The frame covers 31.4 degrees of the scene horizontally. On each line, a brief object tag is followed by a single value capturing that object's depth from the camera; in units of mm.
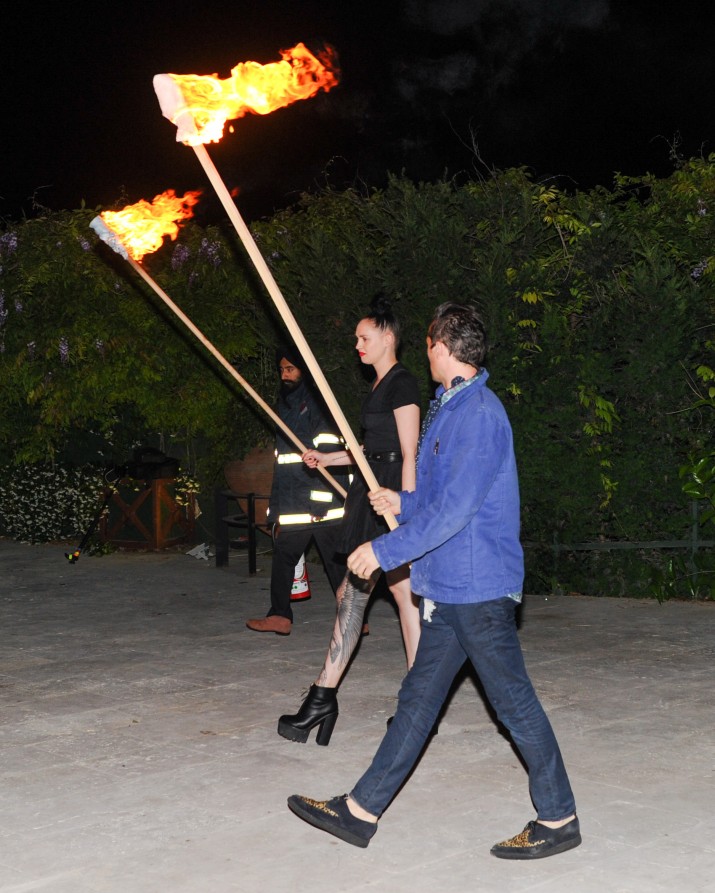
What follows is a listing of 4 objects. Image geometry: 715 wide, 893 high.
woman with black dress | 6188
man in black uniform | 8391
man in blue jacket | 4570
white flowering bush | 13523
